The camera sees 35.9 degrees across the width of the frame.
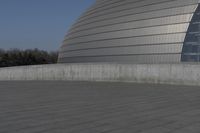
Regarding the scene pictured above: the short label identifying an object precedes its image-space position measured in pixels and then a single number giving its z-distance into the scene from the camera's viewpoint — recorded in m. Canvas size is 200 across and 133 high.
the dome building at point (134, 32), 22.74
